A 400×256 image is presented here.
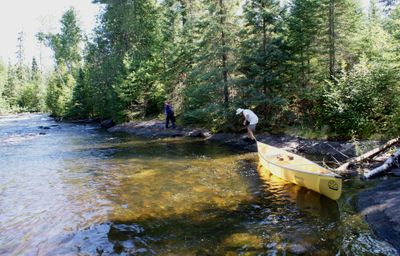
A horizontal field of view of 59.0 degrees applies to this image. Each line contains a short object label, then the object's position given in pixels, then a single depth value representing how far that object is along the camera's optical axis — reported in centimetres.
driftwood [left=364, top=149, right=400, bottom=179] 1066
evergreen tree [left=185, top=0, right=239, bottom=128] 2088
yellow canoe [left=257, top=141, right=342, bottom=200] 901
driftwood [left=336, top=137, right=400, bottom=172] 1201
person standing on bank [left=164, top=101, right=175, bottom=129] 2519
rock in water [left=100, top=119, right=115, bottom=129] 3422
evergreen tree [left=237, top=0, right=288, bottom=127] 1872
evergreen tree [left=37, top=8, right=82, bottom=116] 5648
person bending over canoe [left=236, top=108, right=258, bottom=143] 1712
